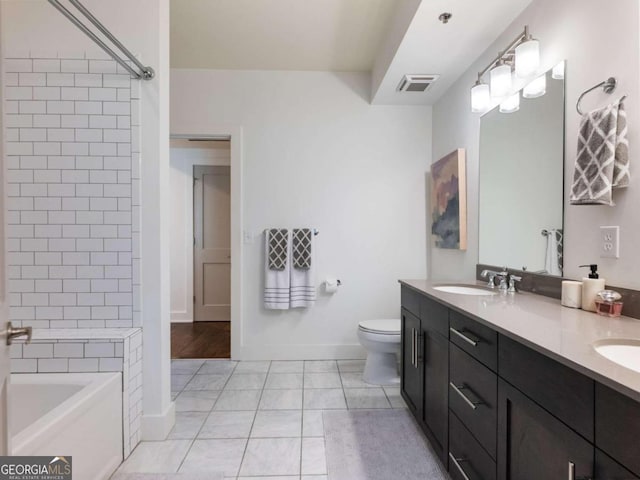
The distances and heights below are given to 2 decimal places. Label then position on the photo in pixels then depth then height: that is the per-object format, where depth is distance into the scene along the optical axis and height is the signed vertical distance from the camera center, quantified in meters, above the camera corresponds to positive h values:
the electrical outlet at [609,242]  1.22 -0.03
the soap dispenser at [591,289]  1.22 -0.20
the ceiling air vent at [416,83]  2.42 +1.13
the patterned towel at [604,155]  1.17 +0.29
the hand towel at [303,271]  2.84 -0.32
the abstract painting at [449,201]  2.35 +0.25
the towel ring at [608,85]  1.22 +0.56
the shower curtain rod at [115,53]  1.28 +0.86
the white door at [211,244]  4.22 -0.13
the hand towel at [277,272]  2.82 -0.32
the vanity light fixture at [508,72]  1.57 +0.84
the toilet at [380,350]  2.34 -0.84
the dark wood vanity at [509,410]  0.66 -0.47
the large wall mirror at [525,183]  1.53 +0.27
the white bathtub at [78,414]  1.22 -0.75
